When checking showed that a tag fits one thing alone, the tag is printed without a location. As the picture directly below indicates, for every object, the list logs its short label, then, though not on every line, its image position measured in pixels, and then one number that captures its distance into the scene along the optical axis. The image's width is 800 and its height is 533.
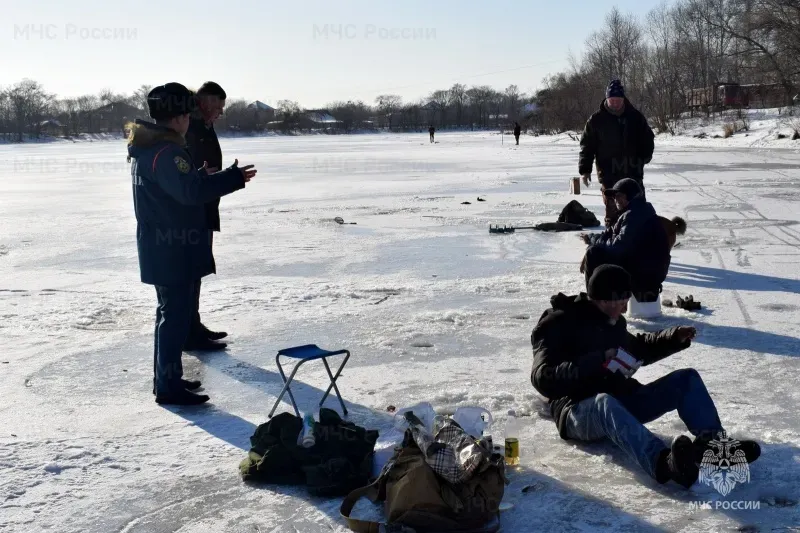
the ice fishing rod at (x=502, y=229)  11.74
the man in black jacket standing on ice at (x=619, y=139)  8.52
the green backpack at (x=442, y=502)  3.30
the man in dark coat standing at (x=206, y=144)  5.87
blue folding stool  4.27
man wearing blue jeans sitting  3.85
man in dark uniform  4.74
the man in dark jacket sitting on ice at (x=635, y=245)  6.39
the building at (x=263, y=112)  150.00
